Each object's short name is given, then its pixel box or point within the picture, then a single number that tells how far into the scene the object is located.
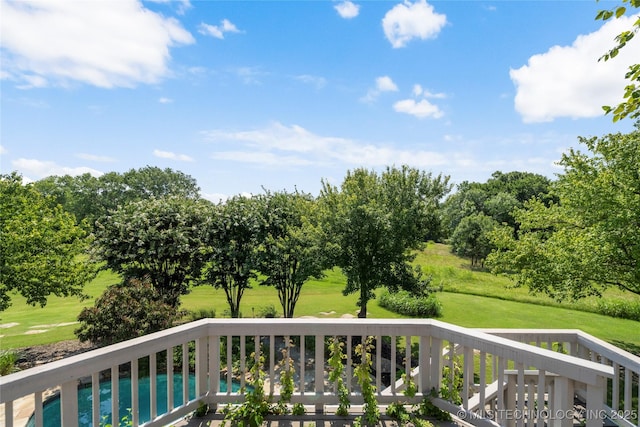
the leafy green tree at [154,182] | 40.06
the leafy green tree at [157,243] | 8.21
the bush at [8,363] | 6.02
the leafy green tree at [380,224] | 7.29
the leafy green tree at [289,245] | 7.87
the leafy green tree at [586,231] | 5.87
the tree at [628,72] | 2.11
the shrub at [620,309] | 10.39
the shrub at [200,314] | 9.49
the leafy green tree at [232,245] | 8.80
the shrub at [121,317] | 6.40
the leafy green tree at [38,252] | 7.21
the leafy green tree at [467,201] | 31.05
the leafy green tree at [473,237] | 22.17
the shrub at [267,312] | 9.98
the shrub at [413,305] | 10.23
